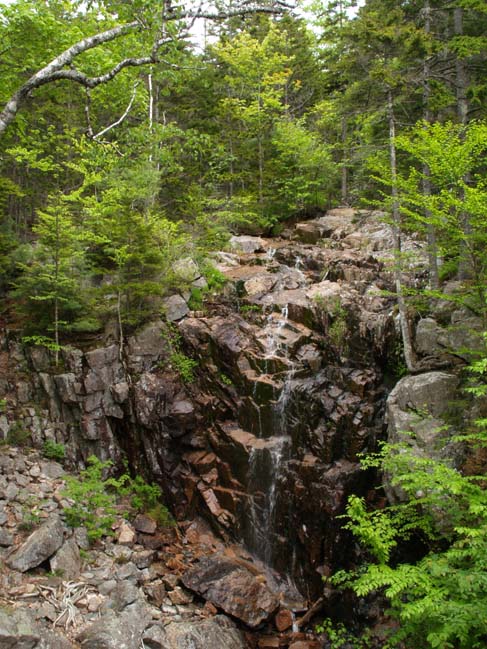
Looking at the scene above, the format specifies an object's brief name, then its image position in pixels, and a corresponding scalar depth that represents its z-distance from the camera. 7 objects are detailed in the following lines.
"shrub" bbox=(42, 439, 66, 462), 11.92
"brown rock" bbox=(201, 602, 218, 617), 9.07
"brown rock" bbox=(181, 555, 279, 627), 9.18
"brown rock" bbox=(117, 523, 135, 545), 10.22
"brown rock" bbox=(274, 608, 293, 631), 9.27
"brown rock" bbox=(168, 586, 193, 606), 9.23
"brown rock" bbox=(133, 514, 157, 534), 10.96
